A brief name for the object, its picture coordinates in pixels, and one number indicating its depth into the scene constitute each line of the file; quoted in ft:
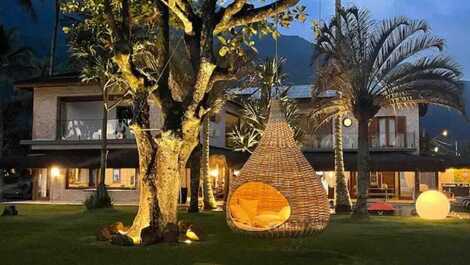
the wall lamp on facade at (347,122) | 96.17
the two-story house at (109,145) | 87.81
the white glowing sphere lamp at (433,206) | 56.70
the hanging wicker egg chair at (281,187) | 31.24
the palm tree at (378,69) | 54.44
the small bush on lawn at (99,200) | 67.87
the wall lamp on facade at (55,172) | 90.12
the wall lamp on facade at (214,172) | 92.68
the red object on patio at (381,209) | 65.16
